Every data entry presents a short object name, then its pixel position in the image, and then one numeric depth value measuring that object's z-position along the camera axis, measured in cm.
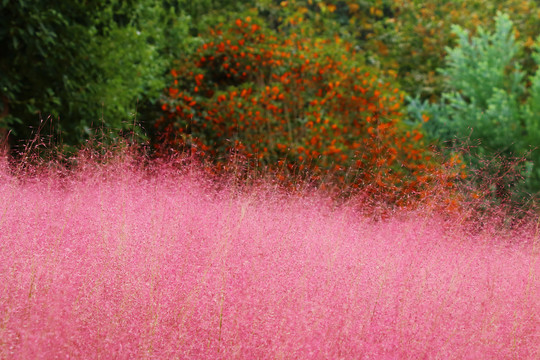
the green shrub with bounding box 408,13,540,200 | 1467
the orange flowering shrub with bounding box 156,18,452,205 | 1599
